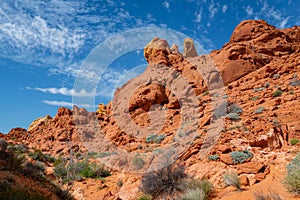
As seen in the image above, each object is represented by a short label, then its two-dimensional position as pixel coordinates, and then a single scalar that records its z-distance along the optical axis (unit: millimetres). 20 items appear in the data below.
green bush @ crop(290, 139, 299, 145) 7871
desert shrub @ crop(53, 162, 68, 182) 12975
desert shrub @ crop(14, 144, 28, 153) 21525
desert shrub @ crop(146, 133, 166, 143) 15690
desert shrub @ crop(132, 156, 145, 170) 10464
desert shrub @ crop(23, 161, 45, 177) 9175
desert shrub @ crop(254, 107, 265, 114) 11925
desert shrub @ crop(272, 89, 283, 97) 14577
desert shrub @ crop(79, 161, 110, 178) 12898
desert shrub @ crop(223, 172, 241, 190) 6284
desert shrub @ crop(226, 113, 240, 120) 11670
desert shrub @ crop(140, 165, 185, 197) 7578
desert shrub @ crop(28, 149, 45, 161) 19141
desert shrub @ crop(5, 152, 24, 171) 8911
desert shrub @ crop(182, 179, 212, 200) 5871
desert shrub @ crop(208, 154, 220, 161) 8180
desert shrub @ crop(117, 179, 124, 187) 10032
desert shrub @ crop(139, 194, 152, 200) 7344
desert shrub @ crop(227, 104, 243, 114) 13046
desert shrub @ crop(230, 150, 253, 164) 7555
